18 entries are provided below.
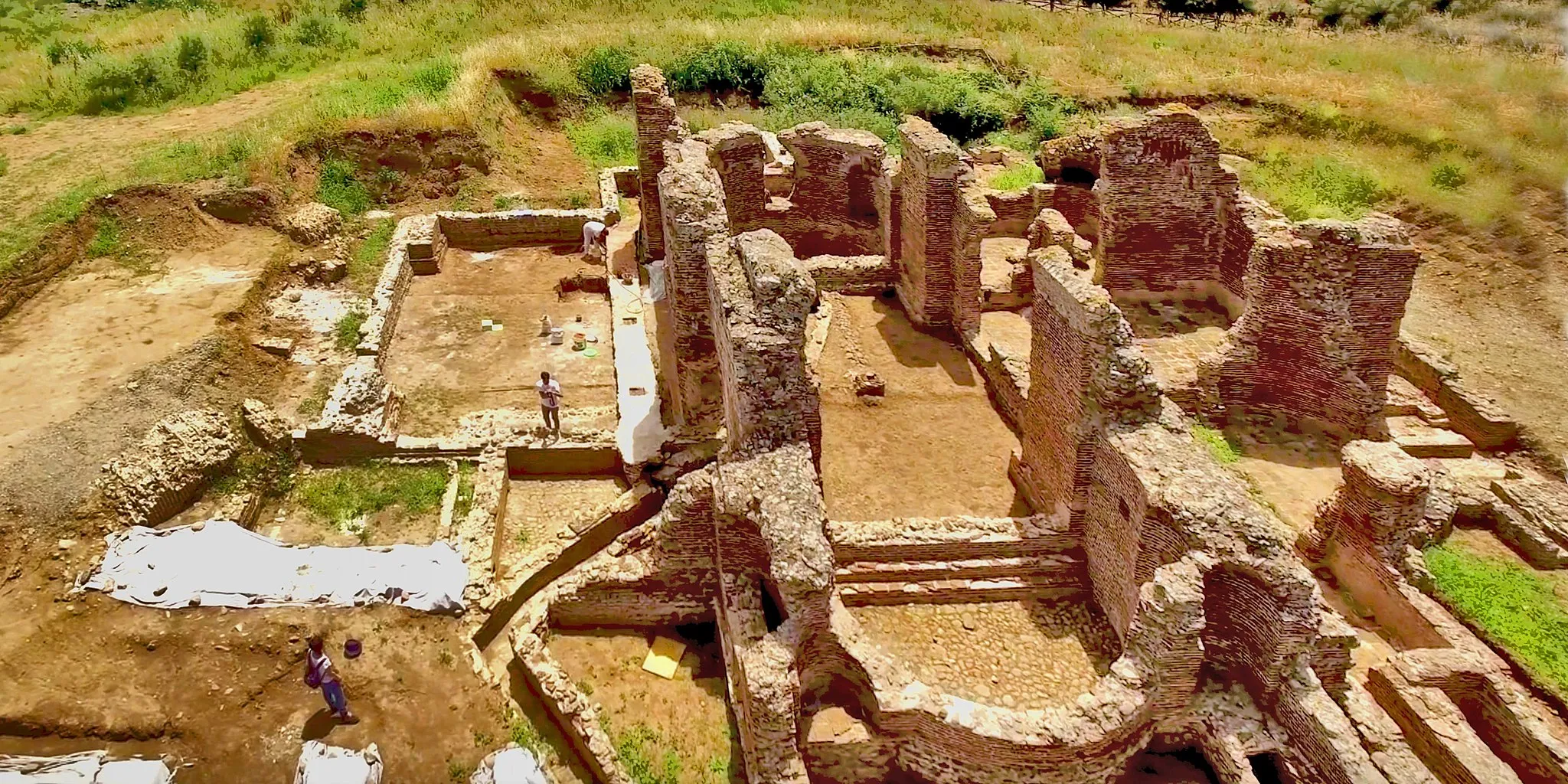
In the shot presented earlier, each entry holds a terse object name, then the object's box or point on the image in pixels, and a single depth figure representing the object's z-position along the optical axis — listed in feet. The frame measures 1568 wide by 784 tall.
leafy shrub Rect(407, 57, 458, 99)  75.97
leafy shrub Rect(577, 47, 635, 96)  85.15
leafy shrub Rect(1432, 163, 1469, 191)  72.59
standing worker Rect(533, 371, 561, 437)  42.27
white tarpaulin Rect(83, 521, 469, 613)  33.78
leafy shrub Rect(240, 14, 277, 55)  85.35
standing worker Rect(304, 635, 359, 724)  29.55
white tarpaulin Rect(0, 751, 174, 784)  27.63
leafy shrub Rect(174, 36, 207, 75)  80.59
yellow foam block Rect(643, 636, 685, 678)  32.94
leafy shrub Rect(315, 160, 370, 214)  65.67
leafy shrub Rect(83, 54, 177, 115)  75.87
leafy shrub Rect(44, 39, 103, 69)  81.25
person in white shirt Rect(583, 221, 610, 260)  61.82
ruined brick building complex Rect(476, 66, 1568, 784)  27.09
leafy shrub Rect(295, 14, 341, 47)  88.22
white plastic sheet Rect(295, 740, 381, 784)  27.84
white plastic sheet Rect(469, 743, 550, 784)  27.96
